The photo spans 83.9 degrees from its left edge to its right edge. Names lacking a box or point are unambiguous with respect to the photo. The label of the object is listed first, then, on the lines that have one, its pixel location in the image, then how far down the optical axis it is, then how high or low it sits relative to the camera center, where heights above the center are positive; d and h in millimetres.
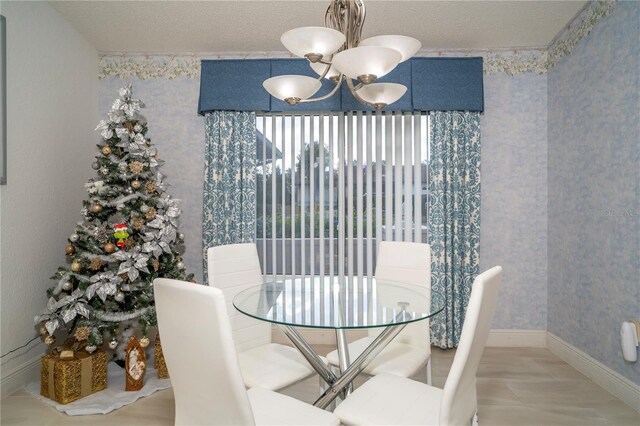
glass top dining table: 1615 -486
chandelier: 1557 +727
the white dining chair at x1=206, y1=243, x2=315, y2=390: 1802 -766
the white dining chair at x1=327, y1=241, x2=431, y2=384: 1983 -771
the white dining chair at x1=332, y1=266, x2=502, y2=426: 1244 -789
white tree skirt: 2322 -1288
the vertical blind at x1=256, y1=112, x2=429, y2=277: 3650 +260
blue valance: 3438 +1246
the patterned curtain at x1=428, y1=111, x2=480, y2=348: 3424 -4
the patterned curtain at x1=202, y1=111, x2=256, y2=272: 3520 +334
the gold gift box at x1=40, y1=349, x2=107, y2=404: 2400 -1142
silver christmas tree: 2598 -275
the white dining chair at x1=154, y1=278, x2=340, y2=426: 1087 -459
